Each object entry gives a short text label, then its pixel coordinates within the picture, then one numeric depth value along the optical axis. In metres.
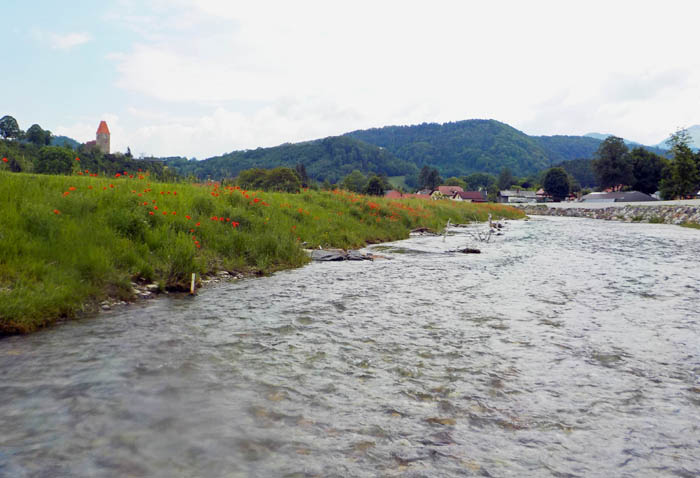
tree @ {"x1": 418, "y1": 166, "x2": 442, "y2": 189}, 181.50
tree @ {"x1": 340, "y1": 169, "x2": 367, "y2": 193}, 153.40
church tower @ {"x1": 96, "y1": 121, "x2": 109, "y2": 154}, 170.50
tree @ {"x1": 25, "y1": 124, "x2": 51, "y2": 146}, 128.38
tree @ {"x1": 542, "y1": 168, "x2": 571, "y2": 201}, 155.12
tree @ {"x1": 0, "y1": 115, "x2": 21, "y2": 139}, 133.62
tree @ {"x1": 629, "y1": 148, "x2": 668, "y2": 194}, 117.50
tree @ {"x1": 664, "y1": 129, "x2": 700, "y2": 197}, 86.19
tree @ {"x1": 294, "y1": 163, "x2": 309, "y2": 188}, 131.15
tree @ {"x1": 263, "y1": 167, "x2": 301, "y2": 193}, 99.29
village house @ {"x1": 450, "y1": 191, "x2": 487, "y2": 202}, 163.19
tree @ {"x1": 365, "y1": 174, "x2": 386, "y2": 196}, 124.32
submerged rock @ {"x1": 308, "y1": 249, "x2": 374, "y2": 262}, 16.02
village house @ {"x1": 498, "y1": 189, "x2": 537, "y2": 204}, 175.50
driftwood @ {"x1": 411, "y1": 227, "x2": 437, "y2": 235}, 29.10
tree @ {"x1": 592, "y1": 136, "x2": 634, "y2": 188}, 117.50
